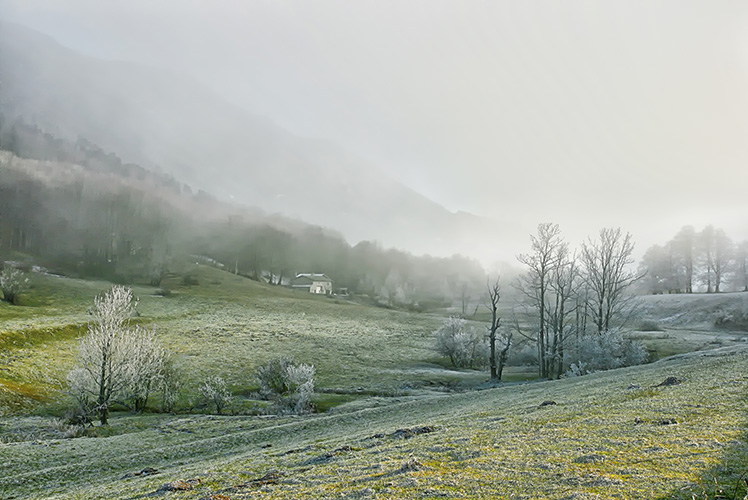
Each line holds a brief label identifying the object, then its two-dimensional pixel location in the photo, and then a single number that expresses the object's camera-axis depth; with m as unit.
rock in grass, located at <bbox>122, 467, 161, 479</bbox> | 22.00
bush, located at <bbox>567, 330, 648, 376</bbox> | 59.75
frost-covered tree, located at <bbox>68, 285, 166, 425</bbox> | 45.53
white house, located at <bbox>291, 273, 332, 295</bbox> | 179.62
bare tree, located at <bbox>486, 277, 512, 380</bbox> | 65.69
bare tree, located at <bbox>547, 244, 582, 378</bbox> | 65.69
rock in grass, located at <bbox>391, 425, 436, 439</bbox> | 21.31
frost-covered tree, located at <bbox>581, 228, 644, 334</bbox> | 73.00
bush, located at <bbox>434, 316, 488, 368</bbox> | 83.25
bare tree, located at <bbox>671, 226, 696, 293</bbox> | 125.69
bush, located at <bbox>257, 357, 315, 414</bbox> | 51.31
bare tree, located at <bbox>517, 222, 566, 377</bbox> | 67.44
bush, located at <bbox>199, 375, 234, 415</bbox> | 49.66
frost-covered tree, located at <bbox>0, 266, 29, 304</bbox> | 91.76
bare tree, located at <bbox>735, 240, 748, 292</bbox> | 121.75
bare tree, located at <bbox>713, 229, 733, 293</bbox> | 121.88
